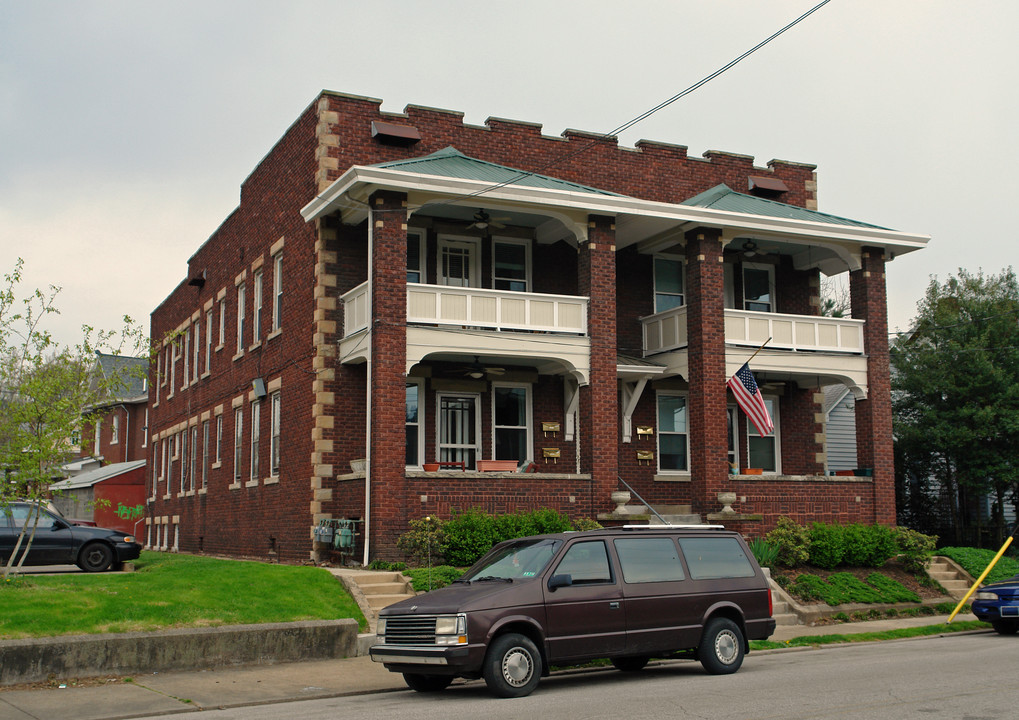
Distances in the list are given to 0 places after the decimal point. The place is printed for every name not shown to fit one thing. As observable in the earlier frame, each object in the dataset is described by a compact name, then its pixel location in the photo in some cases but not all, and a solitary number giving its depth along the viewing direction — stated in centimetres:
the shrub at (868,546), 2089
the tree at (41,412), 1586
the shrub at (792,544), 2012
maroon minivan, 1098
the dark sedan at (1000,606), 1631
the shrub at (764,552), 1955
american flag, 2141
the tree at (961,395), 3002
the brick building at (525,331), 2009
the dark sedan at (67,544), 1920
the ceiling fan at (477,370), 2227
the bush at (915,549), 2138
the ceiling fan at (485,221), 2148
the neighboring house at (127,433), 4819
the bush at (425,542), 1841
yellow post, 1786
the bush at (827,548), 2055
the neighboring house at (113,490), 4103
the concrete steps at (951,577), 2100
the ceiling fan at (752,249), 2473
